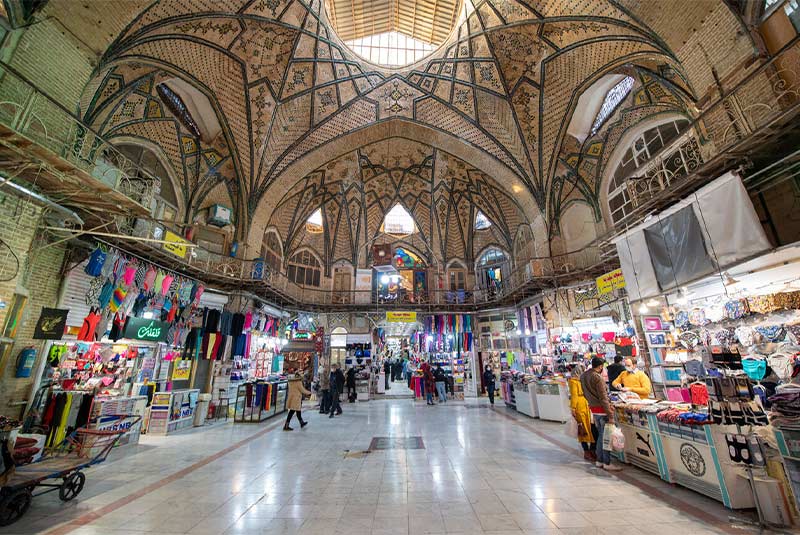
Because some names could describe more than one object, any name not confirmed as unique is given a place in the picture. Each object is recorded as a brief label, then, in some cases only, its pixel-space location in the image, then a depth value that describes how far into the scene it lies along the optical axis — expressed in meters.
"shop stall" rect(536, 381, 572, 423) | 9.42
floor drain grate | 6.92
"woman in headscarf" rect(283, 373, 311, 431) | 8.98
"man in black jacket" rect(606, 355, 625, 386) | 6.32
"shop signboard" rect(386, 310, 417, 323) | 16.72
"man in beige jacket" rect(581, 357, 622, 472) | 5.23
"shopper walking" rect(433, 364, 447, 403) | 14.69
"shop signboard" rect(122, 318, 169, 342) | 8.91
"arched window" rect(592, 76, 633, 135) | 10.64
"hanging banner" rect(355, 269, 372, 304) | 19.92
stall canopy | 5.41
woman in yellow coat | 5.59
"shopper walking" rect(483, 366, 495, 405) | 13.20
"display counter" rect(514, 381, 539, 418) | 10.22
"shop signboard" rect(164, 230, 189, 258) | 9.97
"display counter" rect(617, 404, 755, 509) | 3.71
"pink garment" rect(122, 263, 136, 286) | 8.73
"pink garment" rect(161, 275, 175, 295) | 9.74
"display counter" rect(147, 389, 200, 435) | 8.64
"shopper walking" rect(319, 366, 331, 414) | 12.06
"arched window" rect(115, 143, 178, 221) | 10.63
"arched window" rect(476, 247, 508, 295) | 18.84
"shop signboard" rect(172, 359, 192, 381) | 11.03
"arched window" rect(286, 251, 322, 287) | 19.23
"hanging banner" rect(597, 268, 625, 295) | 9.91
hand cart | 3.62
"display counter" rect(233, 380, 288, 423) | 10.34
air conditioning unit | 13.03
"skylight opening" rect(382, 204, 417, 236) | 21.30
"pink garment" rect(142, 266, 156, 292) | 9.21
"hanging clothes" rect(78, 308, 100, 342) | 7.77
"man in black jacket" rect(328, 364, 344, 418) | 11.30
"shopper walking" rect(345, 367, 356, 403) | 15.33
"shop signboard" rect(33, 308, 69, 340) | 6.61
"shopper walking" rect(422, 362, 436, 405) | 13.93
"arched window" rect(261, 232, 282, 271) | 16.31
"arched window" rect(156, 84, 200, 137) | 10.98
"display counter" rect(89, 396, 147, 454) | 6.91
